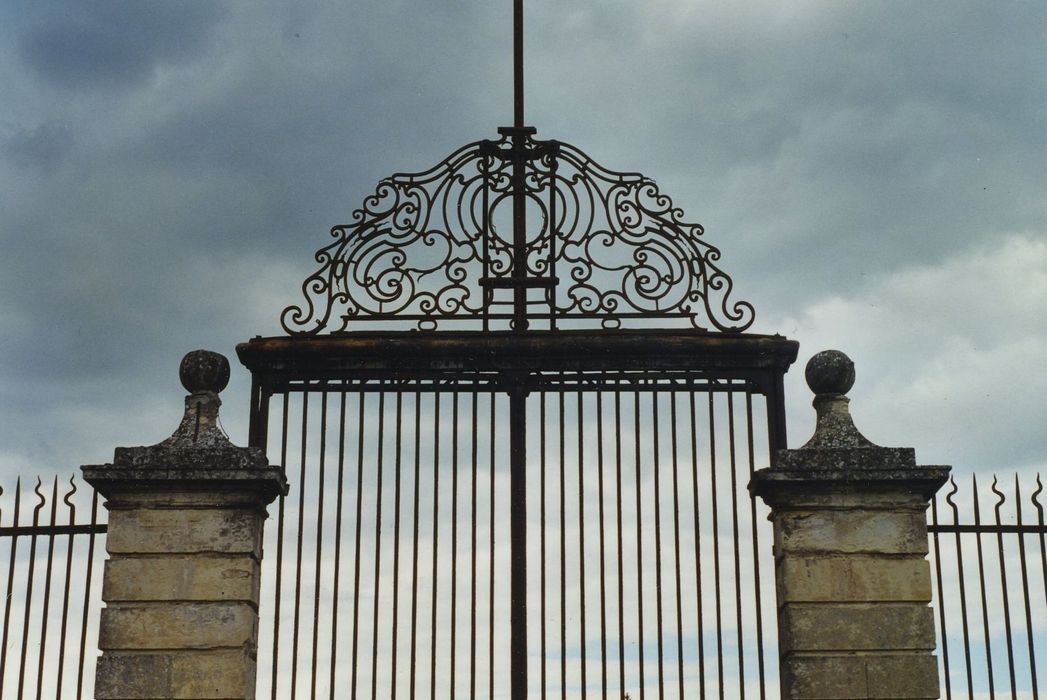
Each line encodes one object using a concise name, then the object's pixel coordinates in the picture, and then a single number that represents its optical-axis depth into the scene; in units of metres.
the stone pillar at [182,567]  6.91
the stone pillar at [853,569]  6.92
